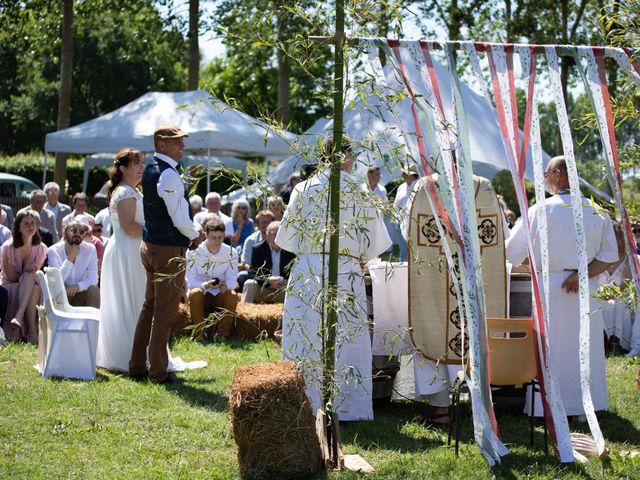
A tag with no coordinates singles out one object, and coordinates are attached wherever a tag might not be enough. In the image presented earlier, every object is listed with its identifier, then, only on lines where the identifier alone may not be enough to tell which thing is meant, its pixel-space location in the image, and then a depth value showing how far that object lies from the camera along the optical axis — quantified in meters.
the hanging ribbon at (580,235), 5.27
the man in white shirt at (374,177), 12.98
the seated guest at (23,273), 9.38
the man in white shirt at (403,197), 12.93
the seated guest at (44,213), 11.95
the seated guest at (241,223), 12.77
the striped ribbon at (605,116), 5.18
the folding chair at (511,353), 5.44
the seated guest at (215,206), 12.75
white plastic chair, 7.45
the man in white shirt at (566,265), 6.36
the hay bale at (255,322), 9.66
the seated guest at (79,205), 12.48
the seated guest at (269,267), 10.36
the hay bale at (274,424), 4.68
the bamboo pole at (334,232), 4.96
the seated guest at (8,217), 12.25
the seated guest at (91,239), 10.21
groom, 6.93
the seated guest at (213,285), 9.95
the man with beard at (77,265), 9.52
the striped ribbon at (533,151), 5.20
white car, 26.08
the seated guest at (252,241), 10.97
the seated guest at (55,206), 13.66
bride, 7.50
